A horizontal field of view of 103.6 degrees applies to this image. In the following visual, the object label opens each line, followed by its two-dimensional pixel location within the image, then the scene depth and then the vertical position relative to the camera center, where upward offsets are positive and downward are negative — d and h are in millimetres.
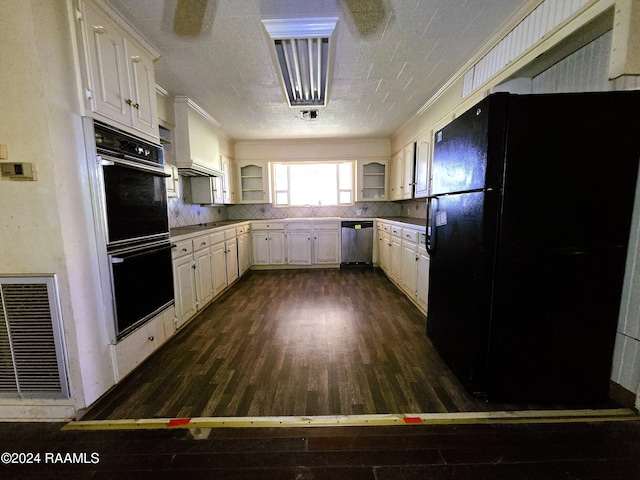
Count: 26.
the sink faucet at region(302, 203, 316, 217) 5442 +57
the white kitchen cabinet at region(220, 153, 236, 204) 4449 +611
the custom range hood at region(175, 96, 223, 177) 3051 +948
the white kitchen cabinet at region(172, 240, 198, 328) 2359 -686
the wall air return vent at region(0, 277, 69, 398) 1341 -686
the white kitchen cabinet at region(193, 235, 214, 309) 2770 -665
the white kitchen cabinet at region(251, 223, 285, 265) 4855 -614
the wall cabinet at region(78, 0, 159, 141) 1477 +952
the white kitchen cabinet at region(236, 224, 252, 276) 4238 -637
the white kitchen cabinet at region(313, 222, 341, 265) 4887 -607
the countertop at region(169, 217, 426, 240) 2510 -205
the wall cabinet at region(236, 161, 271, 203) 5145 +635
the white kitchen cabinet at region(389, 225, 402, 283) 3517 -628
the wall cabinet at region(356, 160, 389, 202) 5160 +653
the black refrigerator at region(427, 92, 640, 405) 1267 -149
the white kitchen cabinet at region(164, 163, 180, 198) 2918 +366
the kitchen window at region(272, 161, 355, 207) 5418 +595
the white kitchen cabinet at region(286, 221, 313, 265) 4867 -600
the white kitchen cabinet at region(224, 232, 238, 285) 3662 -644
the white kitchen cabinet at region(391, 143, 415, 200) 3871 +644
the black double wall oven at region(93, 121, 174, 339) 1563 -72
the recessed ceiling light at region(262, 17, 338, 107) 1827 +1356
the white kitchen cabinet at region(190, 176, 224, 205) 3783 +338
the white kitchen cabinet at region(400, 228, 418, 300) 2920 -641
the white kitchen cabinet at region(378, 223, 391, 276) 4094 -623
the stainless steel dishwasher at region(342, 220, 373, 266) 4871 -603
